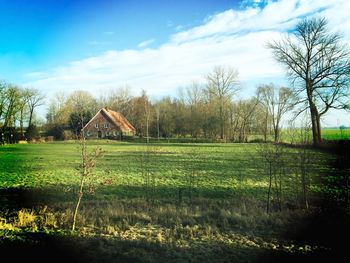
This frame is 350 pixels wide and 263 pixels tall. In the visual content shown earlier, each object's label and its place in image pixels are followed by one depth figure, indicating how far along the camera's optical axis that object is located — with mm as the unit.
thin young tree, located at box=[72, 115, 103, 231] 7820
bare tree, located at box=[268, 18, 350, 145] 25250
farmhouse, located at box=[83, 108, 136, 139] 57253
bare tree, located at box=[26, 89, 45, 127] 52631
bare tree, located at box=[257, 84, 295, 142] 52125
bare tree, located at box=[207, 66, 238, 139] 55312
